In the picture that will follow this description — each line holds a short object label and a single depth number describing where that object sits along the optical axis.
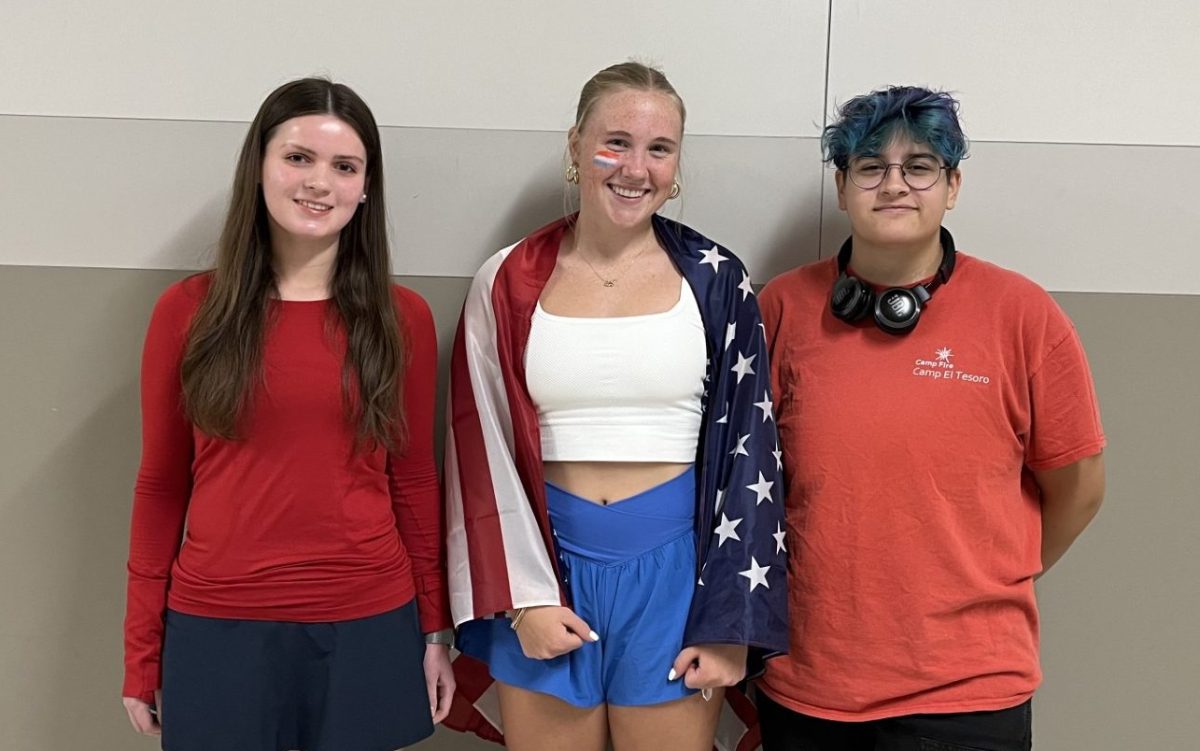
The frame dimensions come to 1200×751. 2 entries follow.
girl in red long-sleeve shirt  1.52
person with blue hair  1.54
